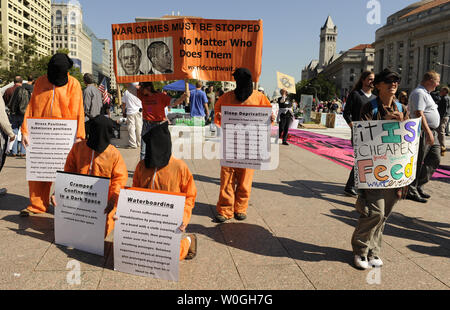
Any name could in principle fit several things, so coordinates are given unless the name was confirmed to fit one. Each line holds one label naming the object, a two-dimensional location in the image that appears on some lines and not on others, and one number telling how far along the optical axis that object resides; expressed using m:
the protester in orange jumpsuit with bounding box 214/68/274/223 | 4.52
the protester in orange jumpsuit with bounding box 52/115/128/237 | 3.63
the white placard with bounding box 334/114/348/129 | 21.36
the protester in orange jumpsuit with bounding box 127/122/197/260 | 3.14
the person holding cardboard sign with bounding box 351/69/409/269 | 3.33
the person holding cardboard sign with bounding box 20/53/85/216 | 4.47
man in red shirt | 5.93
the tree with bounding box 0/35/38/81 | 48.62
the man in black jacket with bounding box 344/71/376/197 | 5.54
